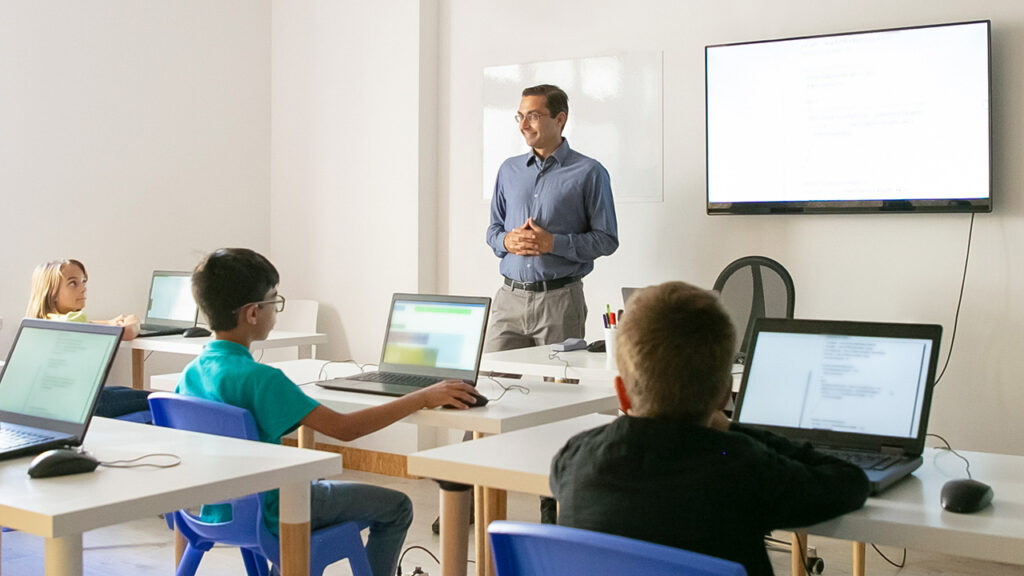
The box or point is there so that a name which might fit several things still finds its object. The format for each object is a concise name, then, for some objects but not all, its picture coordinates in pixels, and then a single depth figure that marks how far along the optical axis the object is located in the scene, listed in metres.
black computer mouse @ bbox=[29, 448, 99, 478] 1.87
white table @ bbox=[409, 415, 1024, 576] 1.50
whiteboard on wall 4.84
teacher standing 4.36
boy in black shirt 1.47
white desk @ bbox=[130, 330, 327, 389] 4.62
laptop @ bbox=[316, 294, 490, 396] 2.93
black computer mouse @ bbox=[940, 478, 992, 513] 1.60
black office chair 3.87
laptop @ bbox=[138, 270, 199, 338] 5.16
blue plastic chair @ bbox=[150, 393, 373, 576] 2.36
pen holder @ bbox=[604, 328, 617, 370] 3.46
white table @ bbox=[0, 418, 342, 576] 1.66
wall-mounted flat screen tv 4.00
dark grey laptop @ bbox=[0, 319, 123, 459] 2.14
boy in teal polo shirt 2.41
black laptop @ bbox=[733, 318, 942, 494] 1.92
